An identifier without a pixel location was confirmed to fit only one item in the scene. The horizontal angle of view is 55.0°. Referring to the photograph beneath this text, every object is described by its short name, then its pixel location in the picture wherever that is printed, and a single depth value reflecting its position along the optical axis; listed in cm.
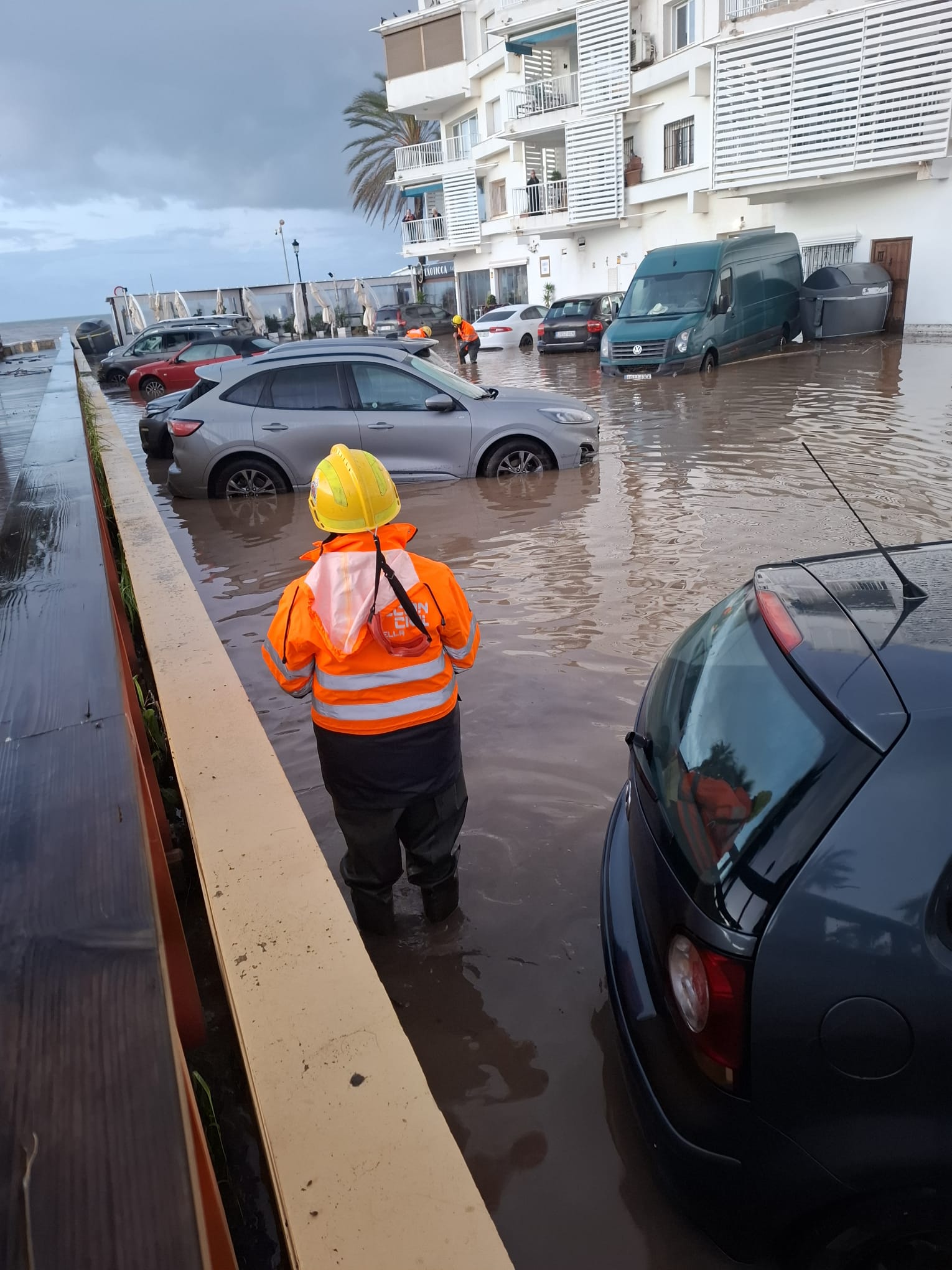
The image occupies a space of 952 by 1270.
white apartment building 2114
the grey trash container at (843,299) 2012
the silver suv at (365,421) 969
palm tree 4662
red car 2134
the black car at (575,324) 2484
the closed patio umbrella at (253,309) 4003
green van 1738
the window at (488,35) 3756
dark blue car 166
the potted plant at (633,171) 3066
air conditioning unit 3000
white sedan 2845
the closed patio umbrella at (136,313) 3991
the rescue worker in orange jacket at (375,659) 275
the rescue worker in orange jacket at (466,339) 2309
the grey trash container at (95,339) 3700
